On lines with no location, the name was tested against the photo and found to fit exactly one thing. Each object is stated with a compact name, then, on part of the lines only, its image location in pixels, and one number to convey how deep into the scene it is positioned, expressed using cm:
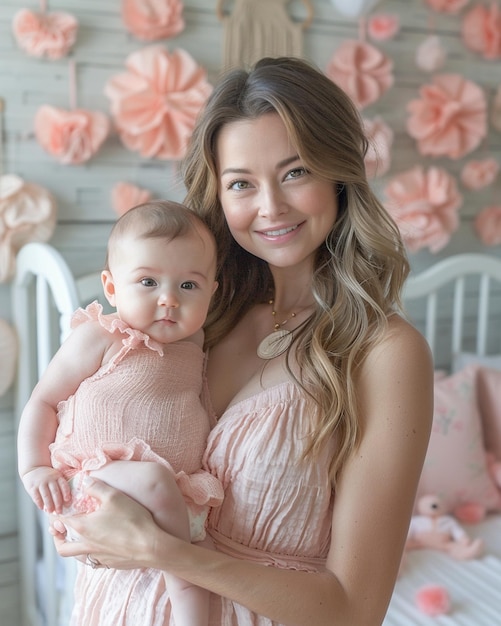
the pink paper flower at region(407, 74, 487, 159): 247
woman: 106
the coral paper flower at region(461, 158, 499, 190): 259
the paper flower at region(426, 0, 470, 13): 248
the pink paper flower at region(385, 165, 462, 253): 247
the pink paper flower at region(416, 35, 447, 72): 247
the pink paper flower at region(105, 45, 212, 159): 205
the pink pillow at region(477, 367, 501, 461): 244
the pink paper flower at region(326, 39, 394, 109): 234
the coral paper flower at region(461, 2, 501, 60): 255
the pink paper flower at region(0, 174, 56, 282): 195
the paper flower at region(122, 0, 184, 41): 204
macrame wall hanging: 219
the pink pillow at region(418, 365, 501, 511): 226
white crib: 178
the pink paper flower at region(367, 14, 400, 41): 239
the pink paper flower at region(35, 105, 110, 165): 197
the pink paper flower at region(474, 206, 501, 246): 265
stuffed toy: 209
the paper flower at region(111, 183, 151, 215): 210
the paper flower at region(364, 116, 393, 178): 237
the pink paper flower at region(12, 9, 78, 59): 191
